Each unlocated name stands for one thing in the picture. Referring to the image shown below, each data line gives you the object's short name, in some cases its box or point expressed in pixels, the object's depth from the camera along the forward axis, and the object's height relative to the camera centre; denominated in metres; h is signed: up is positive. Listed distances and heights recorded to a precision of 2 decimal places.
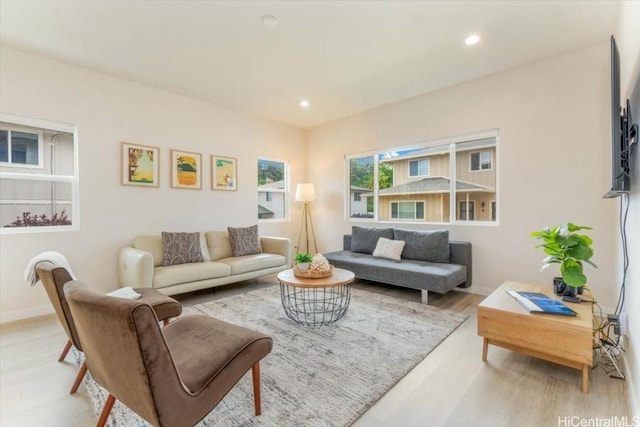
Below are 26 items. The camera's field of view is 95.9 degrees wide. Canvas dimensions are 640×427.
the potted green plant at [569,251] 2.02 -0.29
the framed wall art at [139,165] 3.71 +0.62
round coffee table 2.70 -1.08
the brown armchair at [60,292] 1.73 -0.50
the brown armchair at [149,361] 1.04 -0.68
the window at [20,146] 3.06 +0.72
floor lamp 5.47 -0.07
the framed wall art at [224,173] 4.59 +0.62
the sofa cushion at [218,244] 4.21 -0.49
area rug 1.60 -1.11
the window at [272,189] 5.36 +0.44
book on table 1.92 -0.66
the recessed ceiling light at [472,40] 2.83 +1.72
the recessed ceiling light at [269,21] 2.52 +1.70
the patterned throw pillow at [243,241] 4.31 -0.44
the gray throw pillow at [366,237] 4.50 -0.41
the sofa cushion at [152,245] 3.60 -0.42
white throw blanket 1.95 -0.38
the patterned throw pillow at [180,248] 3.64 -0.48
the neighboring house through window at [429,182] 3.87 +0.45
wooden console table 1.75 -0.79
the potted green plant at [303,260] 2.91 -0.50
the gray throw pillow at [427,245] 3.84 -0.47
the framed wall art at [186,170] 4.17 +0.62
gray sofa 3.33 -0.68
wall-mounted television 1.74 +0.45
